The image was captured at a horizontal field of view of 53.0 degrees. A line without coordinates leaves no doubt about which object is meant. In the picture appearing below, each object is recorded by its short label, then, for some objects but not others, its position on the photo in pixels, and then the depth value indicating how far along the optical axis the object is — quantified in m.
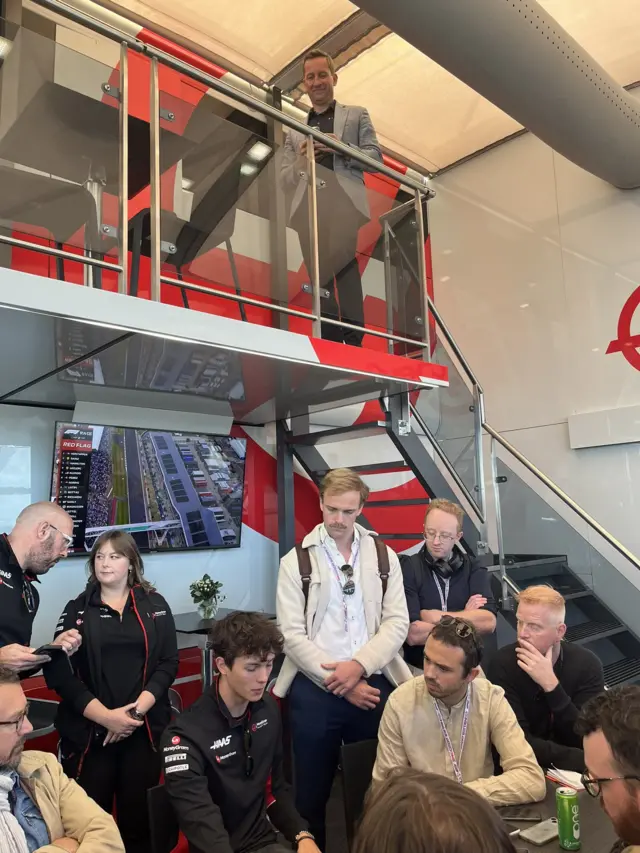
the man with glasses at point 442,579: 3.08
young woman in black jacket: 2.51
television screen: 3.97
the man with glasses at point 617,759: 1.39
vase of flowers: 4.11
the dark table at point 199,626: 3.65
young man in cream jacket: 2.60
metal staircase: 4.25
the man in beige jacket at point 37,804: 1.70
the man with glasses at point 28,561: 2.42
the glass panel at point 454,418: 4.64
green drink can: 1.66
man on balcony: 3.25
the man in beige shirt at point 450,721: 2.20
